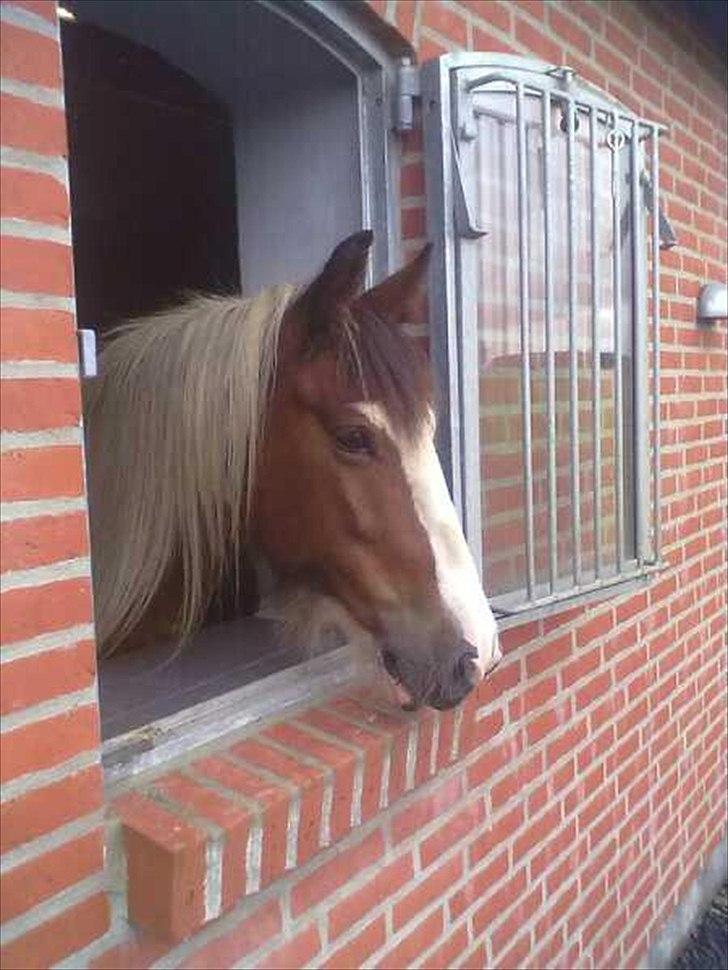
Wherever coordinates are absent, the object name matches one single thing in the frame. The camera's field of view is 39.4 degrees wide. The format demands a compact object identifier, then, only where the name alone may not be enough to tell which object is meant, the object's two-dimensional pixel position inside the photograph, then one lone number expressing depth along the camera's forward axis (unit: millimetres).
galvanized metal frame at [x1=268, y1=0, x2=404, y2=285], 2373
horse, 1881
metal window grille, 2381
